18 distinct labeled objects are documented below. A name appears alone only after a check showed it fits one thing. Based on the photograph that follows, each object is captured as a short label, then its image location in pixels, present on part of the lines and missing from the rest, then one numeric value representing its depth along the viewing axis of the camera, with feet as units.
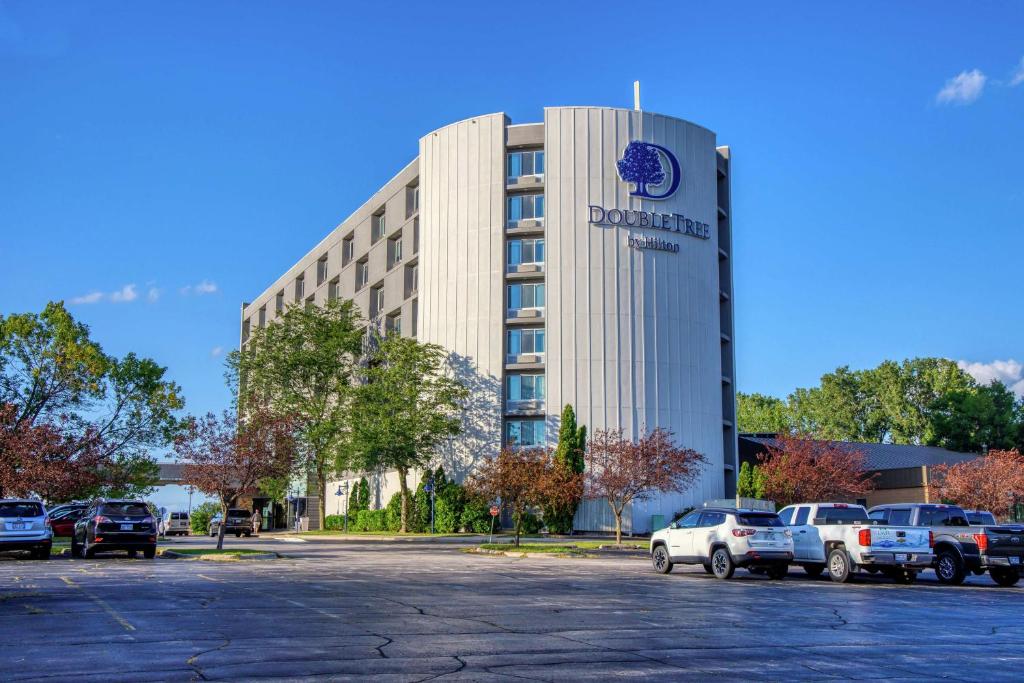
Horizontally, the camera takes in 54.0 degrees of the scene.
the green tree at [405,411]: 187.93
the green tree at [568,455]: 182.80
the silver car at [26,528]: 102.58
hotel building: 192.85
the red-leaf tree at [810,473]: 177.58
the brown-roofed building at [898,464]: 219.82
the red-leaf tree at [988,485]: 171.63
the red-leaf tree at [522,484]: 136.98
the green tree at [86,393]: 161.99
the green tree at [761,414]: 387.55
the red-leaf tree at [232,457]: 113.80
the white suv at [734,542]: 80.07
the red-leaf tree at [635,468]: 142.82
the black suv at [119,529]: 104.27
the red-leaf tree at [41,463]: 138.41
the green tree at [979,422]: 287.28
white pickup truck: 78.23
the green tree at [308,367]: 212.64
